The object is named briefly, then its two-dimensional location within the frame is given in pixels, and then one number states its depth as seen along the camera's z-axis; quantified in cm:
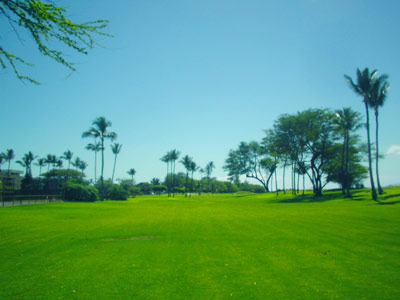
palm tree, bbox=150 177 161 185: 18725
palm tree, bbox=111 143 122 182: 8025
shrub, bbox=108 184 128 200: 6469
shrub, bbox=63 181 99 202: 4988
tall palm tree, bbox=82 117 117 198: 6378
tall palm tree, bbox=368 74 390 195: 3950
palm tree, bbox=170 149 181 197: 11362
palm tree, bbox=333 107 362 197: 5059
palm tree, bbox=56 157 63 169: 11669
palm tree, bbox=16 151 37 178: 10600
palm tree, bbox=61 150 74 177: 11406
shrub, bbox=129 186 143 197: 12464
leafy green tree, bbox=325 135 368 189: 5813
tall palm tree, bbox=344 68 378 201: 3959
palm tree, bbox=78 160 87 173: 13500
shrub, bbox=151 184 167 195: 15350
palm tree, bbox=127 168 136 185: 14859
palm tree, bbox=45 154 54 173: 11305
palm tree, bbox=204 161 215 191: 16188
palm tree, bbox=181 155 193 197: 11756
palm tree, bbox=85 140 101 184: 7671
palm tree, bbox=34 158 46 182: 11721
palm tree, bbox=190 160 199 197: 11813
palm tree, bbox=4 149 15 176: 10248
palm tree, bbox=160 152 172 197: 11766
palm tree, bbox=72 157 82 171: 13338
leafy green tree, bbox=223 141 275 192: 9844
